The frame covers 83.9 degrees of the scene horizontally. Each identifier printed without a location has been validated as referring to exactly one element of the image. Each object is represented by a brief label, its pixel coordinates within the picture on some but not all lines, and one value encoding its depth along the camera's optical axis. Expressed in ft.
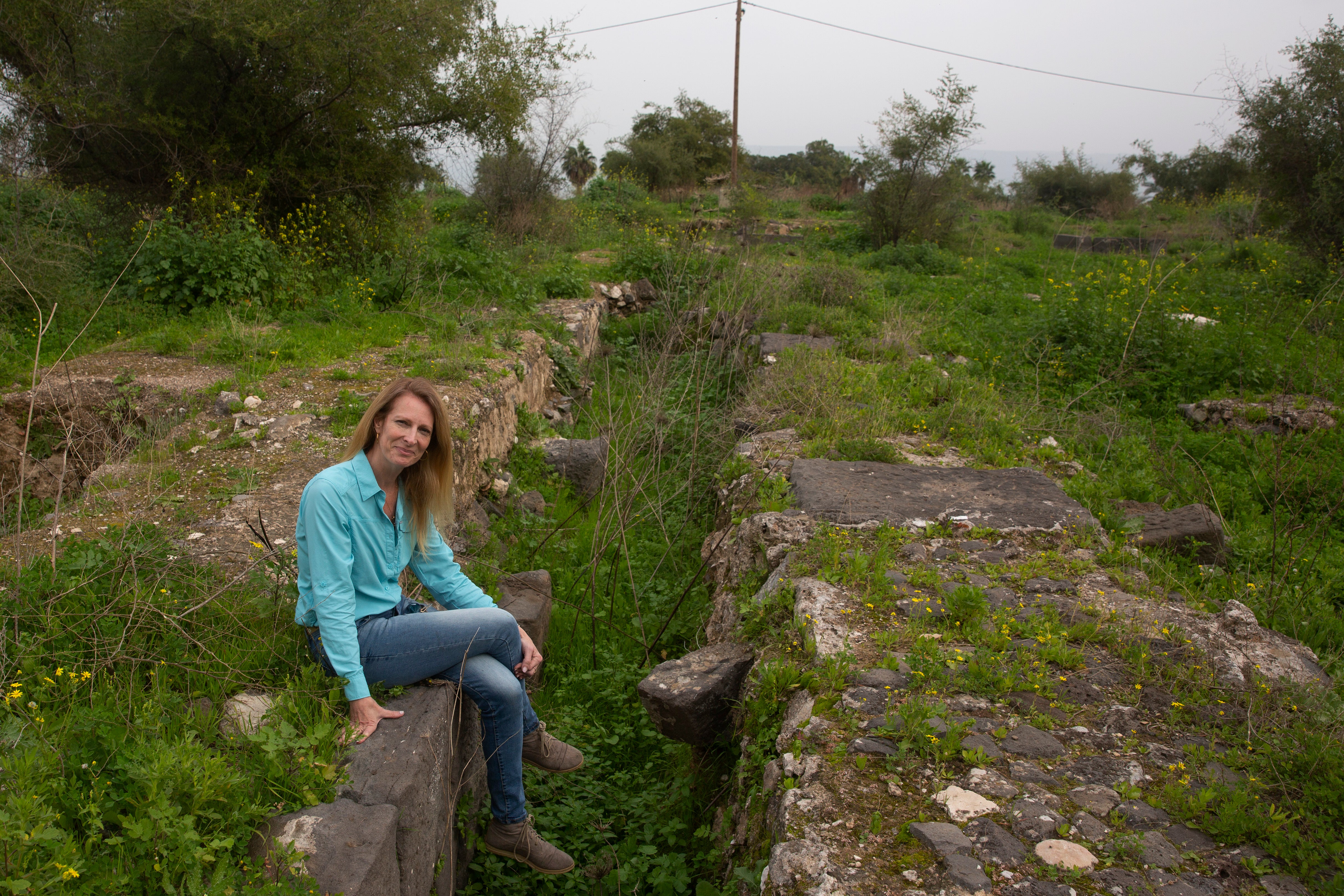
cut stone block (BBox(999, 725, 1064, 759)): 8.39
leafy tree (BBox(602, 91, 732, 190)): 77.92
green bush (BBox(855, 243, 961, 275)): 43.14
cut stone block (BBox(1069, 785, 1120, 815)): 7.60
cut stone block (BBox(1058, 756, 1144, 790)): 8.02
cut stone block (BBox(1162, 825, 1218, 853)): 7.10
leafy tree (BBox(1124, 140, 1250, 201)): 68.08
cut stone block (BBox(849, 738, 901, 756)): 8.34
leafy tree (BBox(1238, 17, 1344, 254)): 35.22
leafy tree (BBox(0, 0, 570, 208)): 23.95
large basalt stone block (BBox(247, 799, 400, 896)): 6.42
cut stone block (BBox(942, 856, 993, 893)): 6.60
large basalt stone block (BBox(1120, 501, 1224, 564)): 15.01
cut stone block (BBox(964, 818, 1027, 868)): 6.91
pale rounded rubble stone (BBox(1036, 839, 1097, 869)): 6.87
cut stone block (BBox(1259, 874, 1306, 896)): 6.54
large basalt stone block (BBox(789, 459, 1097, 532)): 14.08
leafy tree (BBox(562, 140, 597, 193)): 85.05
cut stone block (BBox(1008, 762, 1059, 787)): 7.94
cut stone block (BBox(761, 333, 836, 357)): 26.89
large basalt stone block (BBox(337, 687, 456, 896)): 7.57
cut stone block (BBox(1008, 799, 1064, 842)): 7.20
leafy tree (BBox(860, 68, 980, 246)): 47.03
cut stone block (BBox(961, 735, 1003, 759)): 8.29
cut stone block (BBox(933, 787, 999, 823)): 7.43
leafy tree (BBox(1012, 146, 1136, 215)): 72.90
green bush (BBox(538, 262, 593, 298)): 36.01
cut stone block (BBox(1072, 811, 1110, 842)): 7.21
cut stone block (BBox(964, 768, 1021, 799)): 7.71
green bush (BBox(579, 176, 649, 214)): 59.67
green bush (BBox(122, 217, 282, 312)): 24.06
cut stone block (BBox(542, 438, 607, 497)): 22.62
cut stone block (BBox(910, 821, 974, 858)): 6.98
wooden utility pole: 65.31
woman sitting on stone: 8.40
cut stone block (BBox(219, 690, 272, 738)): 7.95
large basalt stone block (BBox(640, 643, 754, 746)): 10.48
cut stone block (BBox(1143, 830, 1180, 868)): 6.88
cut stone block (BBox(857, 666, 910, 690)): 9.43
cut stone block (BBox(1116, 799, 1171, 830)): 7.39
